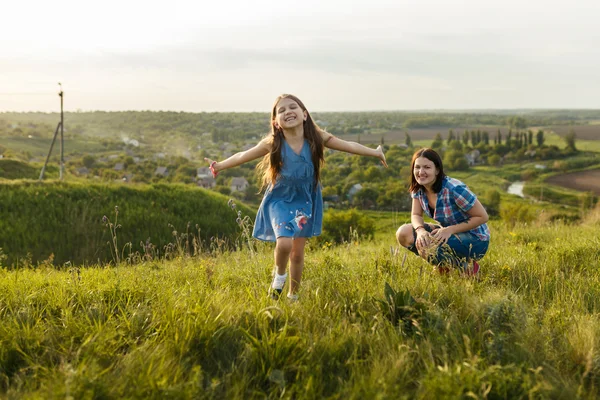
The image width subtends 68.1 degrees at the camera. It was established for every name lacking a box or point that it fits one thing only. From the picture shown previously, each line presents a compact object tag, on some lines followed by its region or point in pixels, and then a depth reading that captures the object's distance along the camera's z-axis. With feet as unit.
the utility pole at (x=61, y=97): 92.81
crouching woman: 13.34
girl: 12.49
